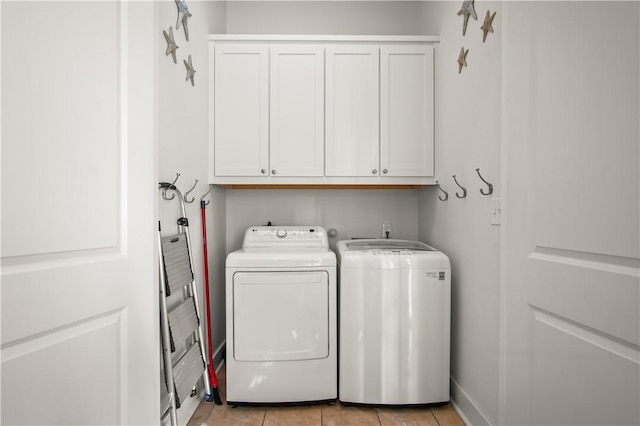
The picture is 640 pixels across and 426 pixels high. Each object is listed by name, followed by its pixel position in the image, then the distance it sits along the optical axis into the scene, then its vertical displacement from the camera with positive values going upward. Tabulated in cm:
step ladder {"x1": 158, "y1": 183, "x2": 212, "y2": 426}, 138 -52
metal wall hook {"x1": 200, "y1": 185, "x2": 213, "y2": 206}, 198 +11
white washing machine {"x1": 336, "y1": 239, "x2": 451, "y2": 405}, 181 -66
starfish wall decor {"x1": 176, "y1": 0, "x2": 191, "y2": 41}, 165 +105
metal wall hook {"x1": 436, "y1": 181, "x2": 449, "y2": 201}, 204 +11
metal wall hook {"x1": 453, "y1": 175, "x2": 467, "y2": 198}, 177 +12
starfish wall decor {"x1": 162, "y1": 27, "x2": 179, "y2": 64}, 151 +82
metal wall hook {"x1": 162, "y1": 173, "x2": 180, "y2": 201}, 147 +10
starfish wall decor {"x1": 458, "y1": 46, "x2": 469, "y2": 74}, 175 +86
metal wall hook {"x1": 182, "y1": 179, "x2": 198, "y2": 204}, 169 +9
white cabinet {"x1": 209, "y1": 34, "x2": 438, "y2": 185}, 219 +72
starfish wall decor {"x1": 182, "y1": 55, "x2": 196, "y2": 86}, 175 +80
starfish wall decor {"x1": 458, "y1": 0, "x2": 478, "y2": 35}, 163 +106
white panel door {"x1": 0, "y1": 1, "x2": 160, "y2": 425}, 79 -1
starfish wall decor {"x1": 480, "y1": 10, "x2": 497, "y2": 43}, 146 +88
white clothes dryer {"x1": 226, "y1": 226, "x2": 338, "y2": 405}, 184 -68
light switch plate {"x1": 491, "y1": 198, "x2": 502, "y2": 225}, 141 +1
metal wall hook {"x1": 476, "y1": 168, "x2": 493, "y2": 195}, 148 +11
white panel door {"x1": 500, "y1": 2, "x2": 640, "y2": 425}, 79 +0
